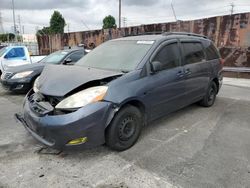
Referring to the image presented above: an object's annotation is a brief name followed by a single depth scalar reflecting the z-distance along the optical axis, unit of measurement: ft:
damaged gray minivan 8.79
